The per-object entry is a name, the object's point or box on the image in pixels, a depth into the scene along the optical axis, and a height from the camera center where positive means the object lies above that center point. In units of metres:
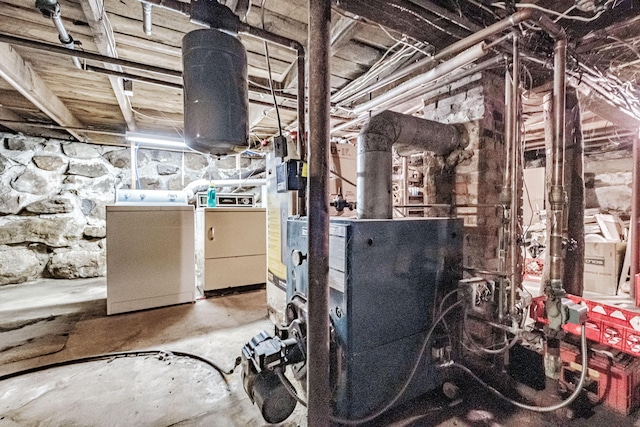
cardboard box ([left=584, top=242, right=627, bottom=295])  3.41 -0.70
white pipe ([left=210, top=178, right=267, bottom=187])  3.97 +0.44
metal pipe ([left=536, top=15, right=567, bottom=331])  1.31 +0.11
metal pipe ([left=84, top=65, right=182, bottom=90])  1.82 +0.93
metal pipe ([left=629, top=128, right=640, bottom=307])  3.14 -0.17
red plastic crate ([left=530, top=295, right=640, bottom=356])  1.39 -0.62
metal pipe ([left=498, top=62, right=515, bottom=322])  1.43 +0.04
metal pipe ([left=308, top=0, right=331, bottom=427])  0.97 -0.01
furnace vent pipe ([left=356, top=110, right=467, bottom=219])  1.42 +0.26
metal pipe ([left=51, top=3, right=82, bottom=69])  1.30 +0.95
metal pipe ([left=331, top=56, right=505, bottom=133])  1.59 +0.86
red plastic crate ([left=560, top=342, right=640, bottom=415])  1.36 -0.86
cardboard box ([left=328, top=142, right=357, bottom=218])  2.36 +0.36
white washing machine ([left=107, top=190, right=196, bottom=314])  2.55 -0.41
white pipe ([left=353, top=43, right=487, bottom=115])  1.39 +0.81
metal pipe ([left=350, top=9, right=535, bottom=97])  1.20 +0.84
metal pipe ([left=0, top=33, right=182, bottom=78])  1.43 +0.90
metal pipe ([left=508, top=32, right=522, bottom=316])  1.41 +0.06
